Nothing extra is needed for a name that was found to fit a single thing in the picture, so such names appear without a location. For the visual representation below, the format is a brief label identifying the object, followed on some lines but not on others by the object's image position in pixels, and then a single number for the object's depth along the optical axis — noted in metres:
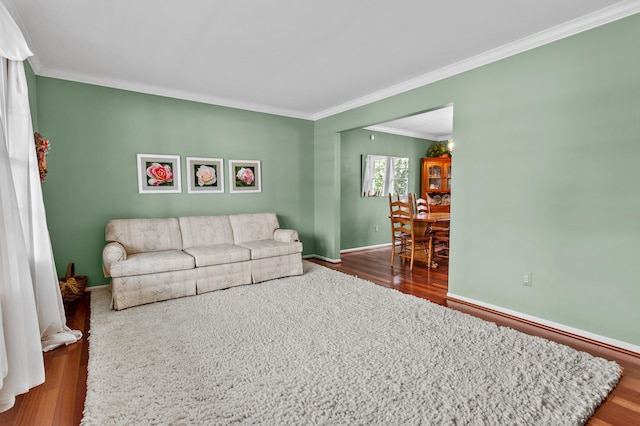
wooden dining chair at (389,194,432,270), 4.77
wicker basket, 3.34
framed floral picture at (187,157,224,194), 4.42
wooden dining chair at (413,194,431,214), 5.98
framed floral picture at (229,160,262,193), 4.80
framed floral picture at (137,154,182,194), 4.07
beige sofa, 3.22
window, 6.47
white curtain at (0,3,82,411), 1.67
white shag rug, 1.68
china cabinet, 7.39
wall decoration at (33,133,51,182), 2.79
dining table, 4.78
